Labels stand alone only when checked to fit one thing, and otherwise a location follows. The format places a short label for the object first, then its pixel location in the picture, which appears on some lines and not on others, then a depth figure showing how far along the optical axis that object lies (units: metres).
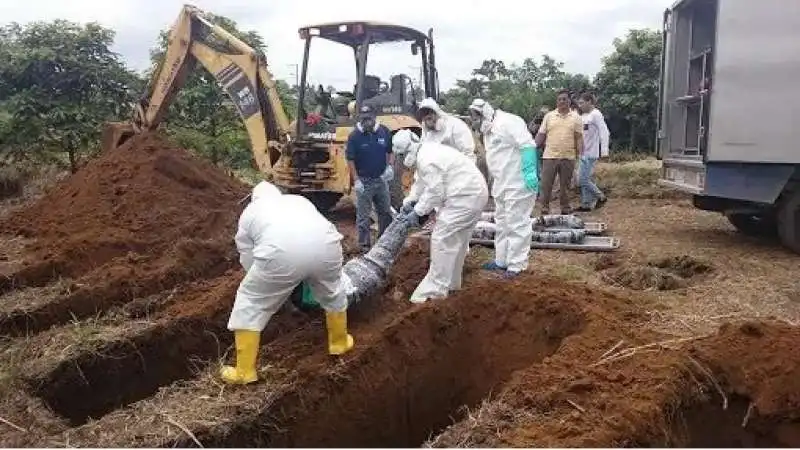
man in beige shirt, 9.77
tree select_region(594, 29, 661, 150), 19.12
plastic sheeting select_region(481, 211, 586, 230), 9.08
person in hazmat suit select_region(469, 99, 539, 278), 7.10
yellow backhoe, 10.35
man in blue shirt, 8.22
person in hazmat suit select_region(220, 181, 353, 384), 4.65
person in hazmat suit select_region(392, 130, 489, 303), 6.30
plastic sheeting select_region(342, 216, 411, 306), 6.15
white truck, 7.51
